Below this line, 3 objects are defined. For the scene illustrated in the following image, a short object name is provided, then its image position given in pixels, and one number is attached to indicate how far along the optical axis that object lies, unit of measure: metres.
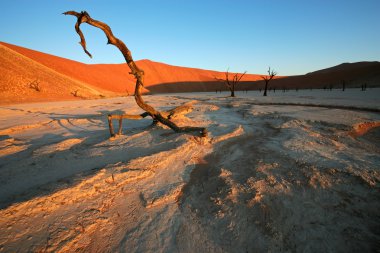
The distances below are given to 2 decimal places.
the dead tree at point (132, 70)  4.17
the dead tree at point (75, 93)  29.45
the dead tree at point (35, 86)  26.03
